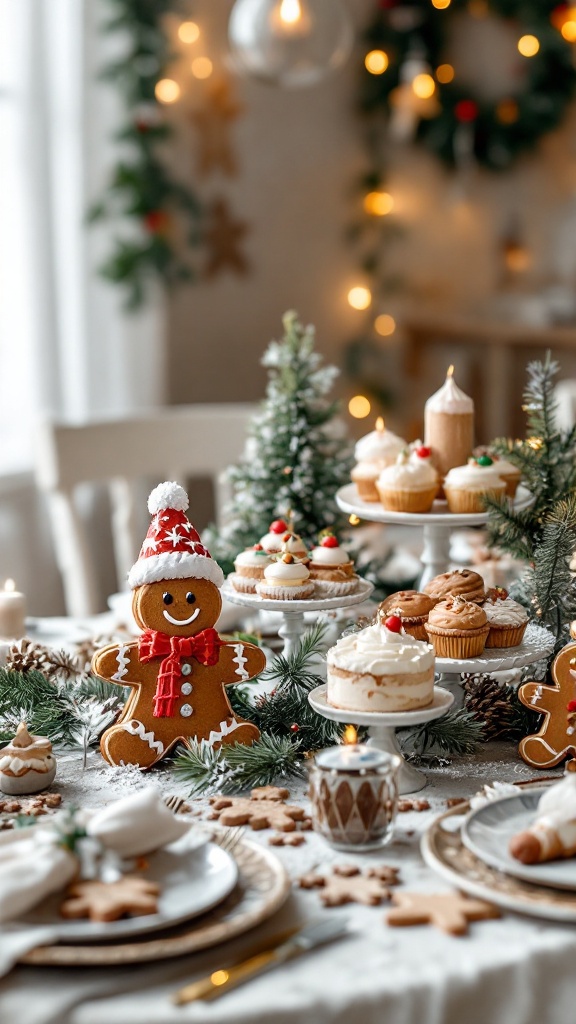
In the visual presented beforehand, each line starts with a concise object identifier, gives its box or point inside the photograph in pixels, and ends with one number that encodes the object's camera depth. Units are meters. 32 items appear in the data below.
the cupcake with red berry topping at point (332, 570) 1.43
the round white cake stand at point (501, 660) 1.28
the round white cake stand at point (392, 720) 1.14
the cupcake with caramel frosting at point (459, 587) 1.37
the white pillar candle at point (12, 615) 1.63
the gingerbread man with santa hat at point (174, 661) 1.28
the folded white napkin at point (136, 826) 0.97
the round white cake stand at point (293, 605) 1.40
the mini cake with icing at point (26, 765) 1.23
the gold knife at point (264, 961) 0.85
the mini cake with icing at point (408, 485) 1.54
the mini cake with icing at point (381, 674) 1.15
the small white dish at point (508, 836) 0.96
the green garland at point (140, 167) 3.38
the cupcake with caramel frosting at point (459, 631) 1.29
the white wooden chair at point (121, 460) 2.55
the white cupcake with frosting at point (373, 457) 1.67
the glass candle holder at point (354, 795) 1.04
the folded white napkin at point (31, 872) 0.91
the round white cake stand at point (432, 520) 1.51
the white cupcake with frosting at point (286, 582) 1.41
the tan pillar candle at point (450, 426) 1.62
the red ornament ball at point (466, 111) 4.46
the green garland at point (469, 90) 4.33
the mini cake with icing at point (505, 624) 1.33
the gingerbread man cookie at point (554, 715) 1.26
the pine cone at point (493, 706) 1.39
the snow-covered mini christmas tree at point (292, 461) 1.88
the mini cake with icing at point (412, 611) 1.36
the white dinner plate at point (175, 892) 0.89
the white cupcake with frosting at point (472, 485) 1.54
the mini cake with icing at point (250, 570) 1.45
